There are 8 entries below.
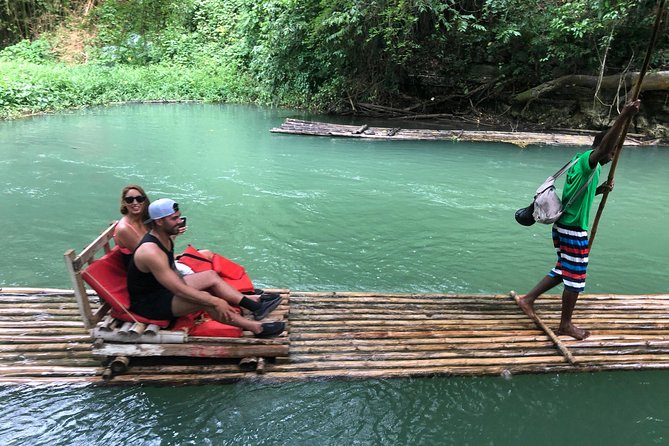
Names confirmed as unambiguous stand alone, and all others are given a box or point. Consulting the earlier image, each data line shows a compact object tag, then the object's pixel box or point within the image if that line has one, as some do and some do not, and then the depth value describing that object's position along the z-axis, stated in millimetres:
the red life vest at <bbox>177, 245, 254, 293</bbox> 3779
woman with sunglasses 3351
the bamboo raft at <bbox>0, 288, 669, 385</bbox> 3230
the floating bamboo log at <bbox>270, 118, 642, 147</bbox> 12547
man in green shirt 3105
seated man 3021
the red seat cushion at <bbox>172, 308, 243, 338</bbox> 3280
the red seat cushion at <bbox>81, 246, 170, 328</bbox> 3131
